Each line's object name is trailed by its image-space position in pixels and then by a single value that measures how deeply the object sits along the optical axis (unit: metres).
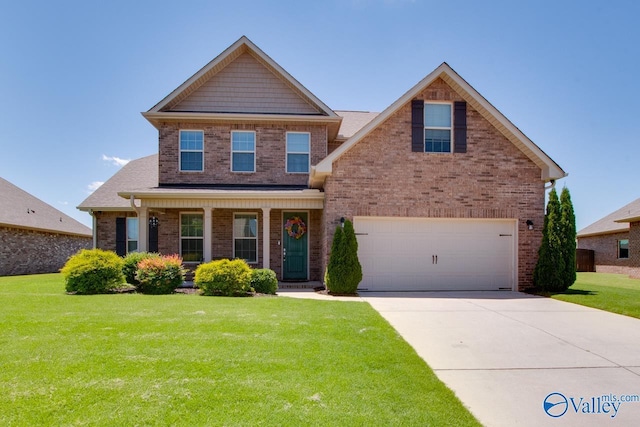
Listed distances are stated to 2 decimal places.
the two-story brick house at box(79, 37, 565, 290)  11.84
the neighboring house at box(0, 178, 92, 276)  18.20
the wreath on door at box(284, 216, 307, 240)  14.02
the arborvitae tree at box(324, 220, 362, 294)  11.07
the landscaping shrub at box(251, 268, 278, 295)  11.02
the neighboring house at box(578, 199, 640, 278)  21.02
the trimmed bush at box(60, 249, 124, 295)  10.36
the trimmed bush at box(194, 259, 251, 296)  10.45
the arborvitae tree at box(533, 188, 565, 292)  11.54
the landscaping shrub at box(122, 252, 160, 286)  11.55
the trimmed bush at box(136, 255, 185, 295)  10.80
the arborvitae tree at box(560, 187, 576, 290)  11.57
